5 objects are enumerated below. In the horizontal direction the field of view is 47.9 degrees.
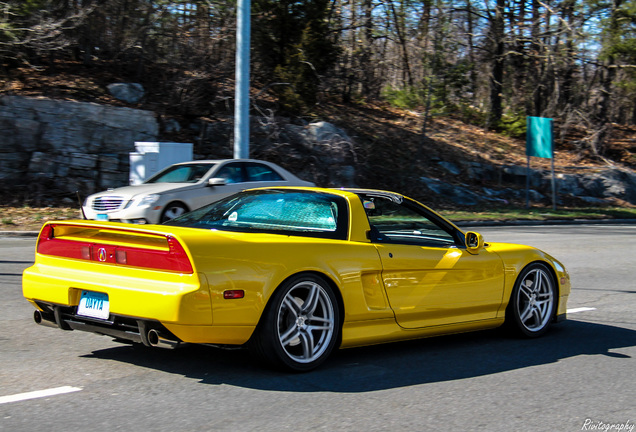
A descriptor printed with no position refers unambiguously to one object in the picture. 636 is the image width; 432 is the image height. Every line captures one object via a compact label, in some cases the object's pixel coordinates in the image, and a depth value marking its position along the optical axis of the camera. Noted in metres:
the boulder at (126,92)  23.92
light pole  16.05
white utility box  18.36
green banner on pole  27.44
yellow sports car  4.50
